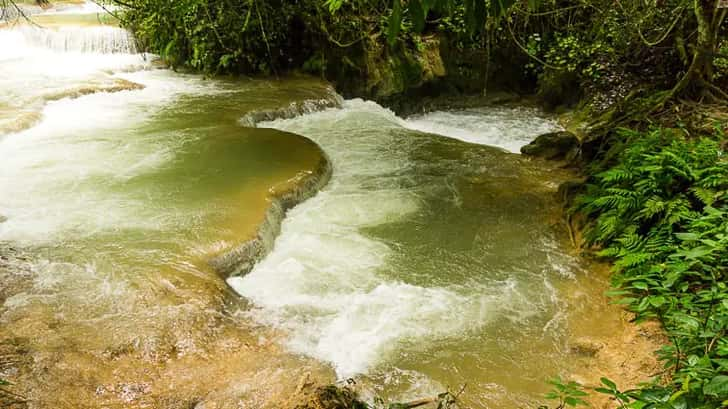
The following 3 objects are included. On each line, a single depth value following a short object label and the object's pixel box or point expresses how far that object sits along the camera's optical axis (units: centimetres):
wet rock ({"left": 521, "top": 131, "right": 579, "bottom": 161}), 663
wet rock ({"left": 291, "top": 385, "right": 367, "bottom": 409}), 217
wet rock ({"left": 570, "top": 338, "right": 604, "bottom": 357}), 337
